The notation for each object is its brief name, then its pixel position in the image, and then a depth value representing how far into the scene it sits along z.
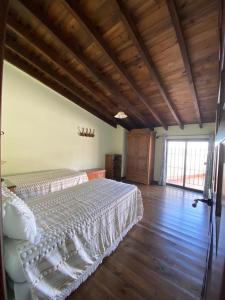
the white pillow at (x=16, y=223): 1.05
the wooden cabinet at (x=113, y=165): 5.65
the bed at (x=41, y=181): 2.47
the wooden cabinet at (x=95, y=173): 4.59
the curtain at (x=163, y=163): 5.21
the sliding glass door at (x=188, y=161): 4.79
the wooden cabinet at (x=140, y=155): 5.29
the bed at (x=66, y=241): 1.02
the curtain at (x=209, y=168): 4.12
